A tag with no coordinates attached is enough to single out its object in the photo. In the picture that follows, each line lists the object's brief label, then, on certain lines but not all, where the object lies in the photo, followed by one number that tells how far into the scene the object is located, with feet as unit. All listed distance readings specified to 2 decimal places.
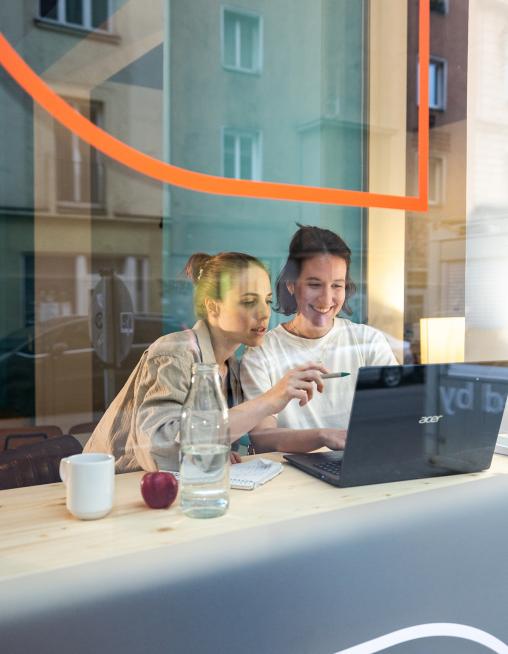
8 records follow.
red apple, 4.39
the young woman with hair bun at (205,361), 6.27
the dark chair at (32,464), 5.99
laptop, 4.70
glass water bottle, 4.38
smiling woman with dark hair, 7.95
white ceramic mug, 4.06
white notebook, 4.95
